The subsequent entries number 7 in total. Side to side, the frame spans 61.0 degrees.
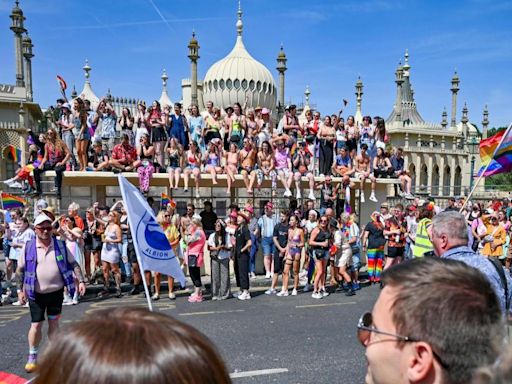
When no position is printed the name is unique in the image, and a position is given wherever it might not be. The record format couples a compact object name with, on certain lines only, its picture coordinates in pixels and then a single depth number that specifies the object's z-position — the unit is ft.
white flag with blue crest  15.33
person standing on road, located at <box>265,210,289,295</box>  30.41
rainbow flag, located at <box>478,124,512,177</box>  19.72
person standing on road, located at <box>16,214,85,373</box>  15.93
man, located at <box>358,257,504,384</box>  4.34
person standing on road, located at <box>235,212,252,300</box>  28.55
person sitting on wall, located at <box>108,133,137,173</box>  36.47
